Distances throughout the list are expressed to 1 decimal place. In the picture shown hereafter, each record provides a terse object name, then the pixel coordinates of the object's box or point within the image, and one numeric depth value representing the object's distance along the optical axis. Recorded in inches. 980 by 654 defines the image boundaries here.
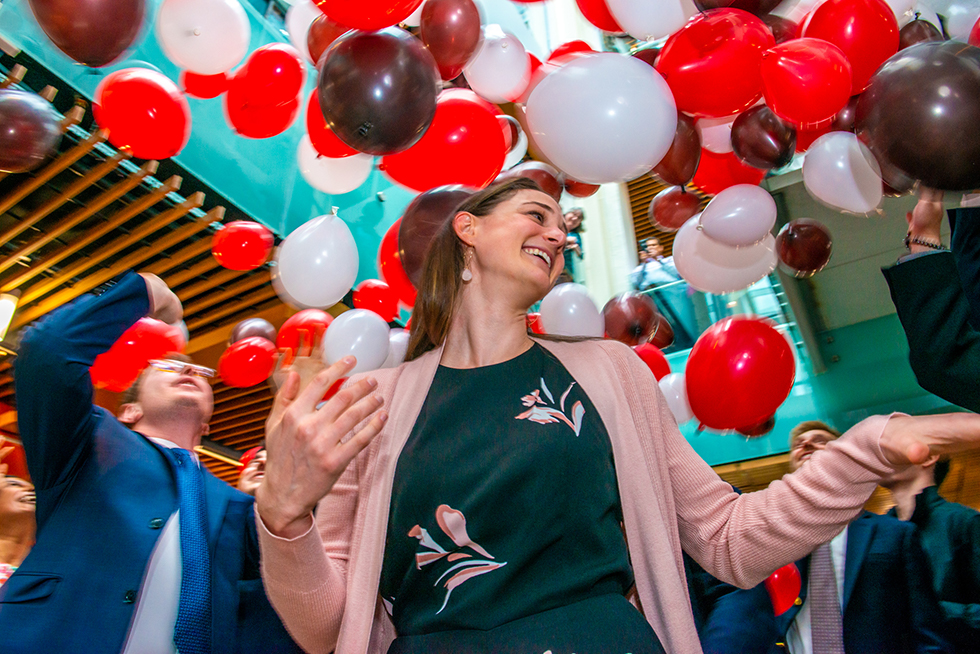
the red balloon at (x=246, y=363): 120.6
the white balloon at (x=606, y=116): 71.3
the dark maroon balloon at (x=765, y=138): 87.8
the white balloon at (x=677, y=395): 117.2
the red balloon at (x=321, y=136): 96.6
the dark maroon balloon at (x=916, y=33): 88.7
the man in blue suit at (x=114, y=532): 55.9
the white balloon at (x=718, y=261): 101.0
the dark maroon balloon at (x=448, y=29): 93.7
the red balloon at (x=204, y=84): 114.3
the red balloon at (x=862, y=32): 80.8
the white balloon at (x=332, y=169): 118.6
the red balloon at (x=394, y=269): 98.3
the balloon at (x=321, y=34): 99.5
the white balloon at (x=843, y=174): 83.0
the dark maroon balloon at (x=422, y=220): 85.3
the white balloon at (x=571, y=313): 105.1
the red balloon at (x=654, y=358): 120.3
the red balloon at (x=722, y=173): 105.1
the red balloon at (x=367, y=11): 70.8
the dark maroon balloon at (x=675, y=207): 116.6
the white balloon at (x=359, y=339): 101.0
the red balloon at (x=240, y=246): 131.3
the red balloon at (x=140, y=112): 104.0
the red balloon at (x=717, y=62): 80.8
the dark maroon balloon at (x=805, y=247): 108.0
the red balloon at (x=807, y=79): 73.6
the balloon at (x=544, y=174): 105.4
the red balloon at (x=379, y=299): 128.3
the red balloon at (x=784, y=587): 90.2
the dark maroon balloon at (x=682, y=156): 91.8
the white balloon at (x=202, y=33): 103.4
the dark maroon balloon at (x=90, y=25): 70.2
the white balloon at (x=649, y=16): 90.2
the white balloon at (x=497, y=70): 107.2
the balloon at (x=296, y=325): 113.7
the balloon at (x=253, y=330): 131.5
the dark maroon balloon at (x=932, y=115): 52.0
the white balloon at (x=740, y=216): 92.4
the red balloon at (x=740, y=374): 88.9
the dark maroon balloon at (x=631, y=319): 117.0
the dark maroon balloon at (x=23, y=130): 94.5
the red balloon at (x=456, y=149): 90.2
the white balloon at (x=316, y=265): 103.1
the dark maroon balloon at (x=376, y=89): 74.3
